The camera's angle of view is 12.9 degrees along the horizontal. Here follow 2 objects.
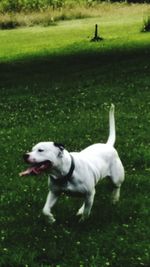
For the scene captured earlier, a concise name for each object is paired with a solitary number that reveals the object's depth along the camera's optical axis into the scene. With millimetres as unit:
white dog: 10898
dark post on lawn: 46500
